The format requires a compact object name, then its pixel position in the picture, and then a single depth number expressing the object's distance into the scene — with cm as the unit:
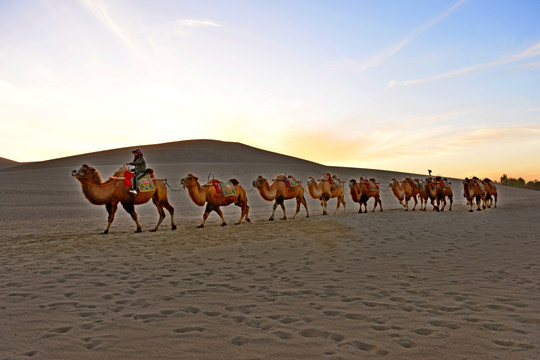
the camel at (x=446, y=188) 2238
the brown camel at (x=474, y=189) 2177
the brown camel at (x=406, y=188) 2230
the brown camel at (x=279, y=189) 1589
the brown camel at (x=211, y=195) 1340
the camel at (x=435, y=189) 2198
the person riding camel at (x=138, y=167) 1246
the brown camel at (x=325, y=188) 1870
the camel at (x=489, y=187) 2408
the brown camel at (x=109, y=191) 1215
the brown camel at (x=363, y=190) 2028
